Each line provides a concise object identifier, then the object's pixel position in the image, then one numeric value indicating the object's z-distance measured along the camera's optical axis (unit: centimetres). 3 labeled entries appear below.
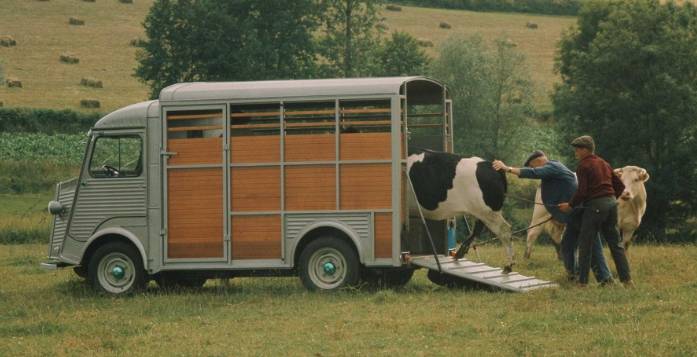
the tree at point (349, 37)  6081
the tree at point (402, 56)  6688
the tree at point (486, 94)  5825
